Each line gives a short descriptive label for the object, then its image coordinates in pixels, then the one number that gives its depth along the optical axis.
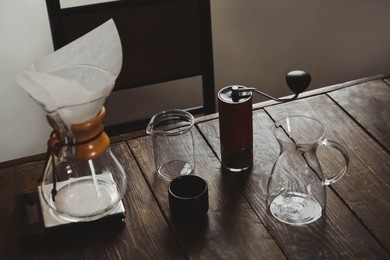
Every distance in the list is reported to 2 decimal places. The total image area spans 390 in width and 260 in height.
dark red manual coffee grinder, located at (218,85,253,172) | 1.38
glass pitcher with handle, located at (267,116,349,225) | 1.28
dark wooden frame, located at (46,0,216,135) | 1.75
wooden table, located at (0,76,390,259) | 1.26
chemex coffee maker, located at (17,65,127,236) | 1.18
